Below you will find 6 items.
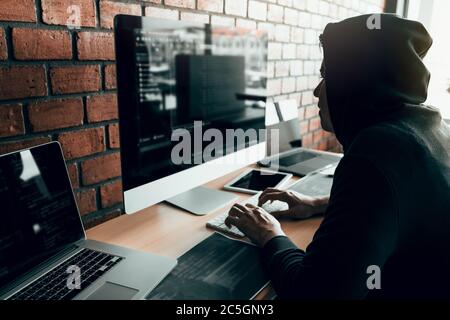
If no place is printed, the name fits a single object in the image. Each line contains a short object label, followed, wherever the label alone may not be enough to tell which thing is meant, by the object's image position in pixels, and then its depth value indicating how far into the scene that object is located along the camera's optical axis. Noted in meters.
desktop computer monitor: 0.98
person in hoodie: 0.77
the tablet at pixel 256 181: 1.47
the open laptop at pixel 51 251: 0.81
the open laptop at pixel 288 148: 1.74
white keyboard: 1.09
